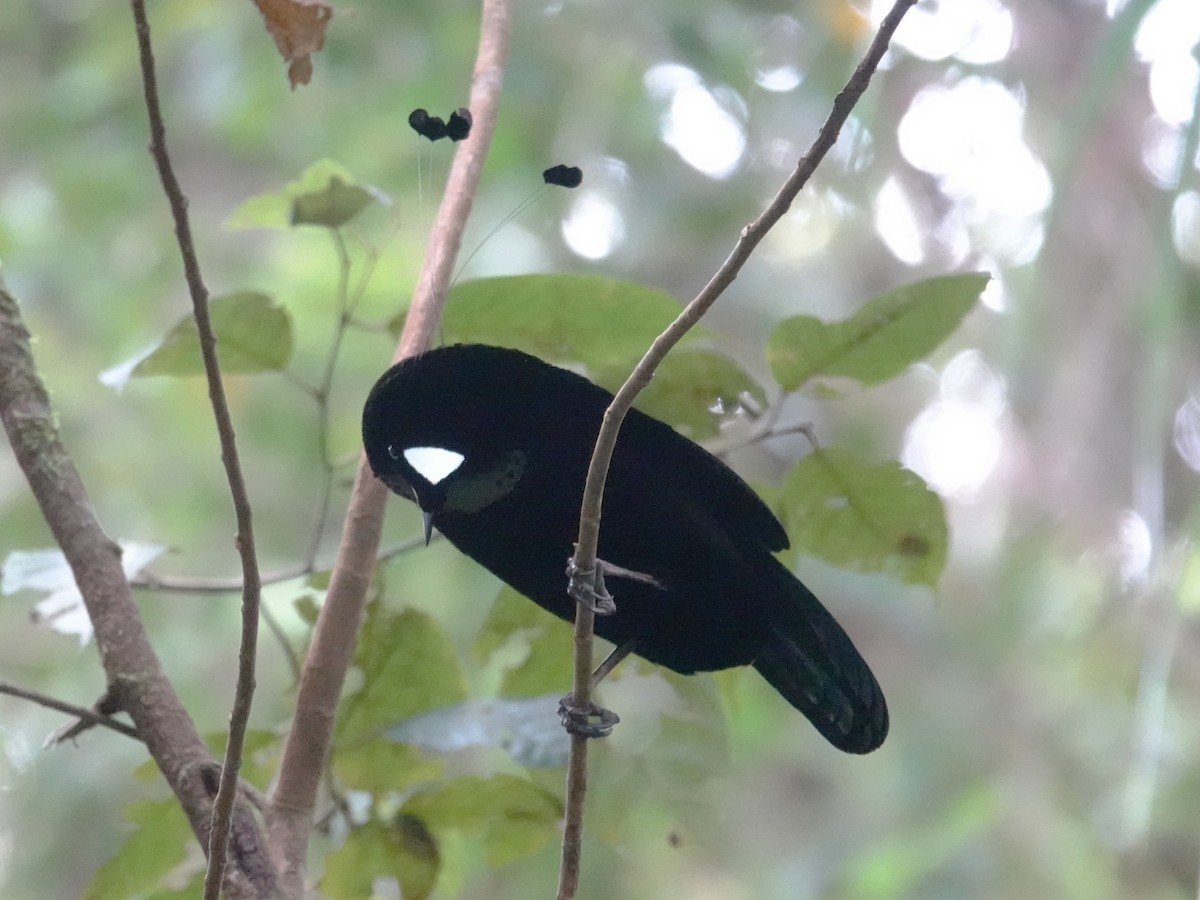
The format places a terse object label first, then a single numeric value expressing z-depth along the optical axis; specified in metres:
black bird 6.43
